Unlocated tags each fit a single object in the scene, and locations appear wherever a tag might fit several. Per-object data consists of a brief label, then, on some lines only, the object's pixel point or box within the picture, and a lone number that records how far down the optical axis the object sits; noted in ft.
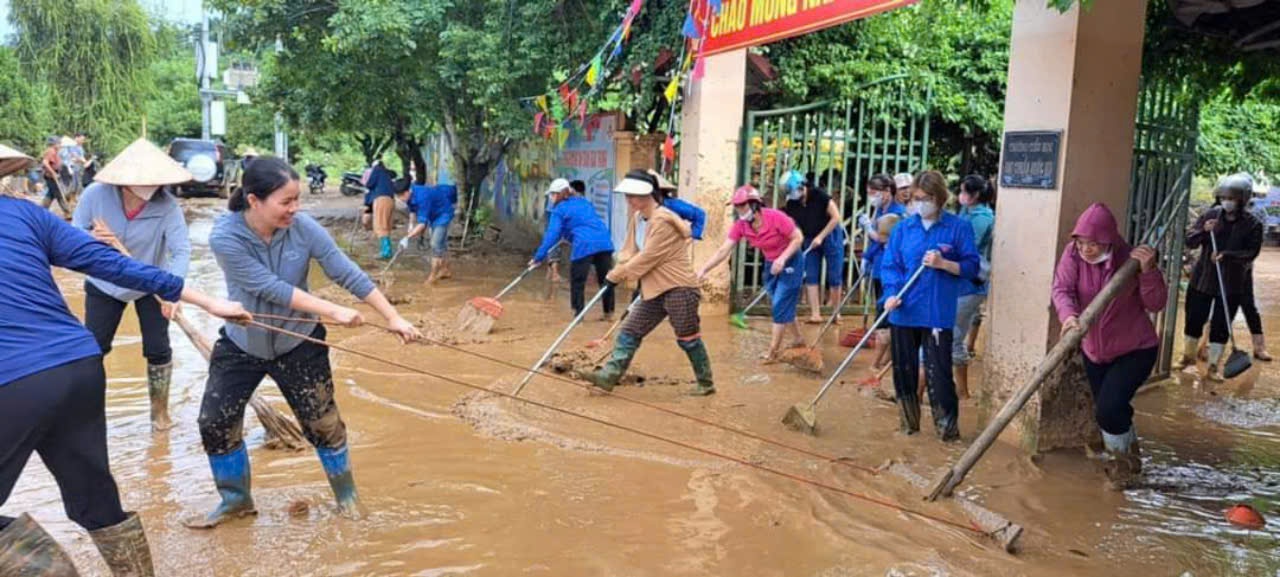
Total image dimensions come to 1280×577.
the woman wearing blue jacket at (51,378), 8.82
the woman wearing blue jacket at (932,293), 17.46
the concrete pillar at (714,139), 30.68
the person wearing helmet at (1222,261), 24.99
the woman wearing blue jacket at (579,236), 30.42
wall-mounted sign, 16.52
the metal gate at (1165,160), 20.42
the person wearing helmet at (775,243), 24.58
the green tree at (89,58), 85.10
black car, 76.69
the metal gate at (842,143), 31.99
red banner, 21.04
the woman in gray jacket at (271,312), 12.10
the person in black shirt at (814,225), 29.07
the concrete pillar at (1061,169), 16.34
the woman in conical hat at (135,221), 15.83
